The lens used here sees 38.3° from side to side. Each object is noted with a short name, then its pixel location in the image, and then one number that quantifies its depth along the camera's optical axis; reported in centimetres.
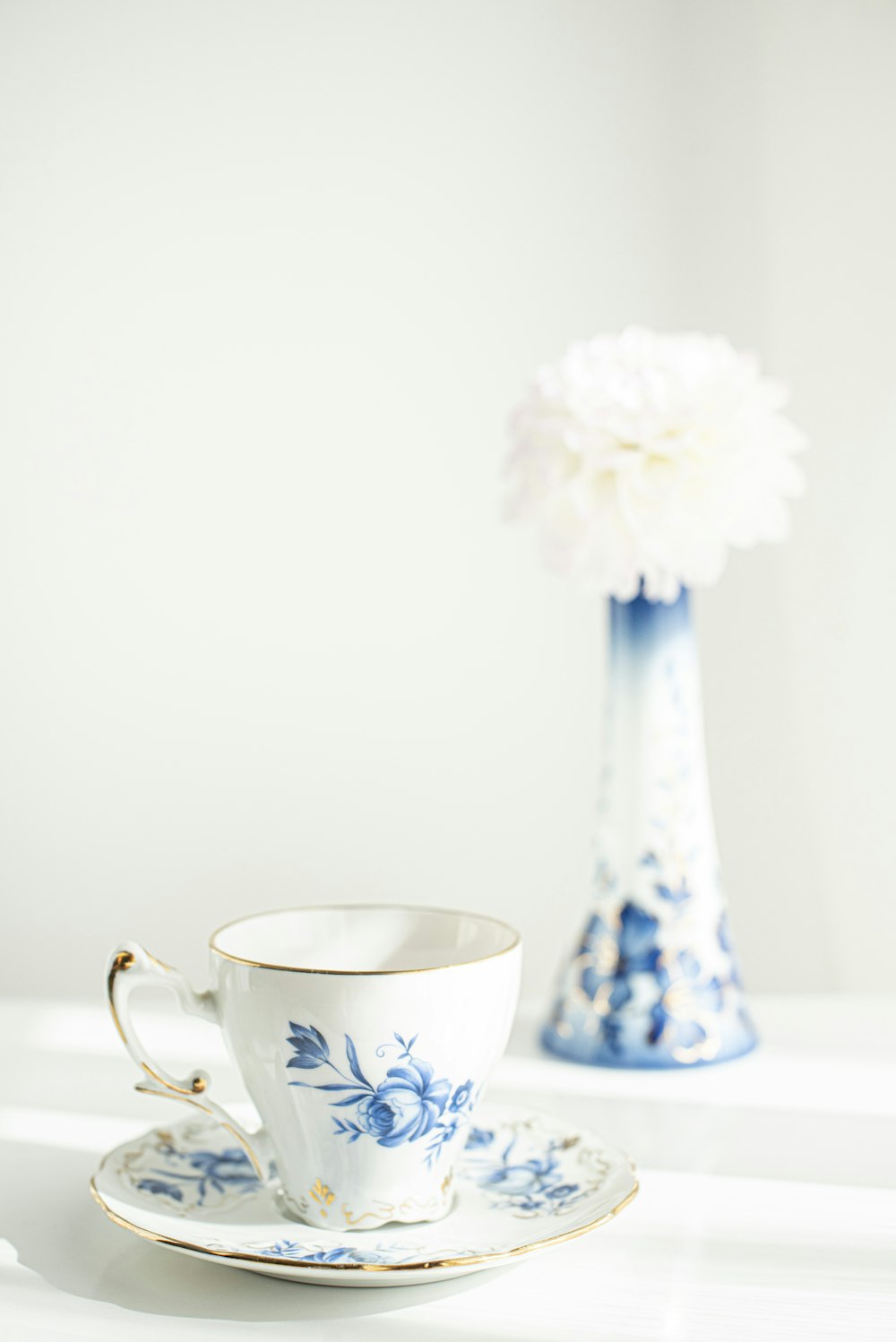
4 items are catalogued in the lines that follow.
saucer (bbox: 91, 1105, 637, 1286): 45
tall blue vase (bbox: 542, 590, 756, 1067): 76
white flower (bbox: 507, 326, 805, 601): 74
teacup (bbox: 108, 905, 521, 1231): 47
